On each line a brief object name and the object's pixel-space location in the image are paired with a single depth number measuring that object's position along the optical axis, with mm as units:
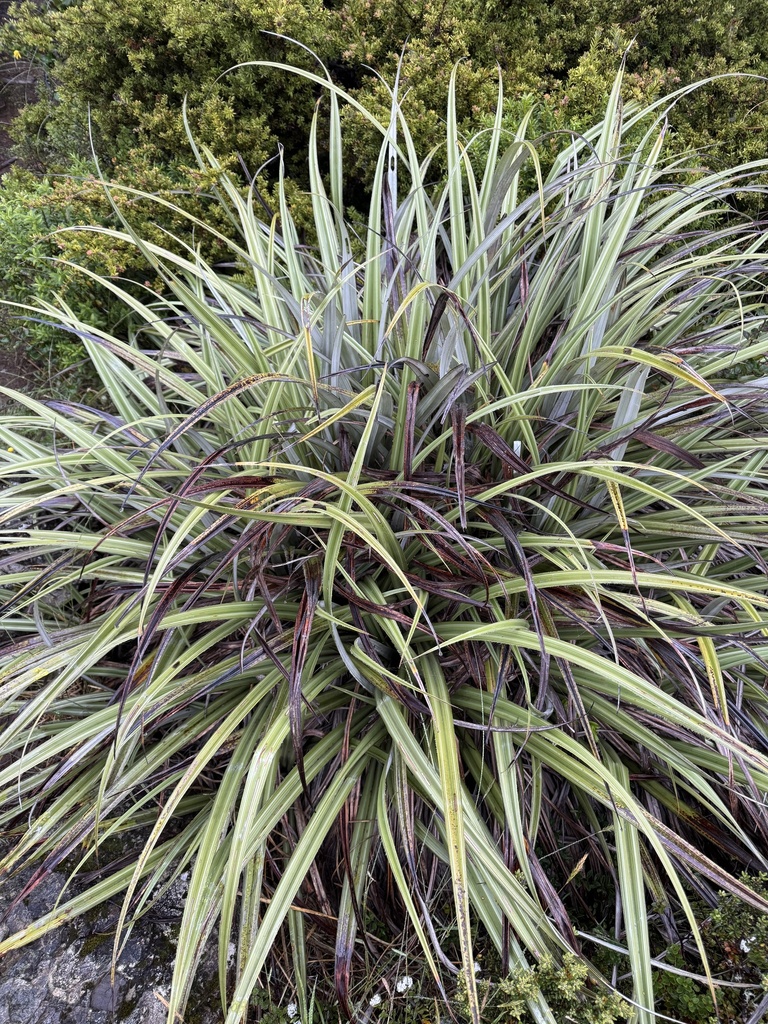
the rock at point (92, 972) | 1298
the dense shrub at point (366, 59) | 2287
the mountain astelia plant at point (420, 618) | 1193
